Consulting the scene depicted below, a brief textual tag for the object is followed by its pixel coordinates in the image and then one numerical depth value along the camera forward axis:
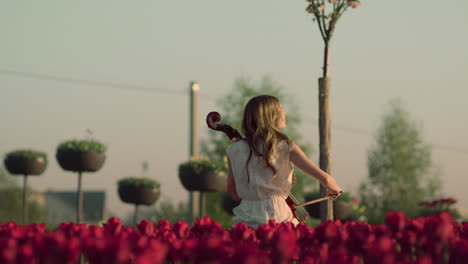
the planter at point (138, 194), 15.09
